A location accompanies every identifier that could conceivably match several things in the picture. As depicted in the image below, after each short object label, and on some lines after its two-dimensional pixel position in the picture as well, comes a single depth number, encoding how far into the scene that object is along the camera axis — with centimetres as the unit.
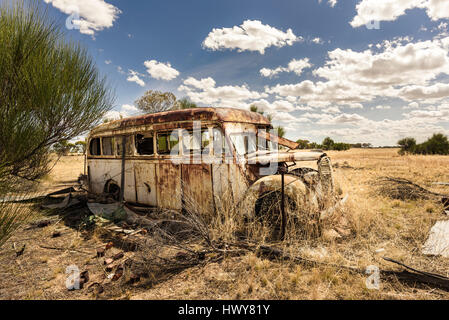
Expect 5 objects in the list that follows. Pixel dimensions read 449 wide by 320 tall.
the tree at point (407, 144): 3186
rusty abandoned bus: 383
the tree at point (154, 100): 1973
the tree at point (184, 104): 1835
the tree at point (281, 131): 1970
